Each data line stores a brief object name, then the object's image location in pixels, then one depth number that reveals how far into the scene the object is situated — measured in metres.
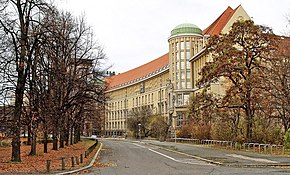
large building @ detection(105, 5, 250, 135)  83.93
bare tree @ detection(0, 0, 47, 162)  21.41
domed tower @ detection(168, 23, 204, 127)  91.31
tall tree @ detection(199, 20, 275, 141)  36.47
